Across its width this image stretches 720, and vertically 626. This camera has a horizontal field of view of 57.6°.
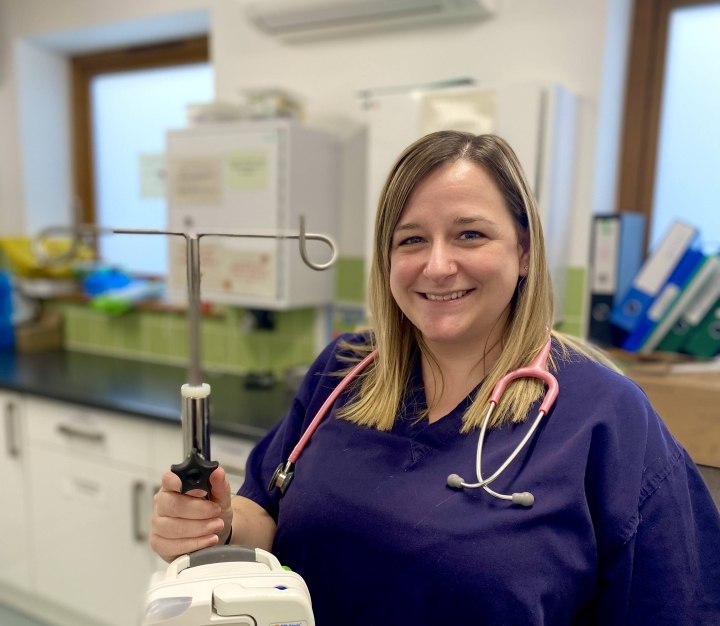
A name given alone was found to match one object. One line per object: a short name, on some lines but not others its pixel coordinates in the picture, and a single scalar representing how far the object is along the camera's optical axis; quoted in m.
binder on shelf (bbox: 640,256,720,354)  1.69
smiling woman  0.83
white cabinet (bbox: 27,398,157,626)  2.07
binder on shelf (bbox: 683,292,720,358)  1.70
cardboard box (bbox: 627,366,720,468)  1.30
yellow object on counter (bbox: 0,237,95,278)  2.96
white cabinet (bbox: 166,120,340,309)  2.06
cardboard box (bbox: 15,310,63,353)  2.85
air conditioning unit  1.92
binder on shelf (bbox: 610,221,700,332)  1.72
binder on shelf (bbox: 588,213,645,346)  1.84
